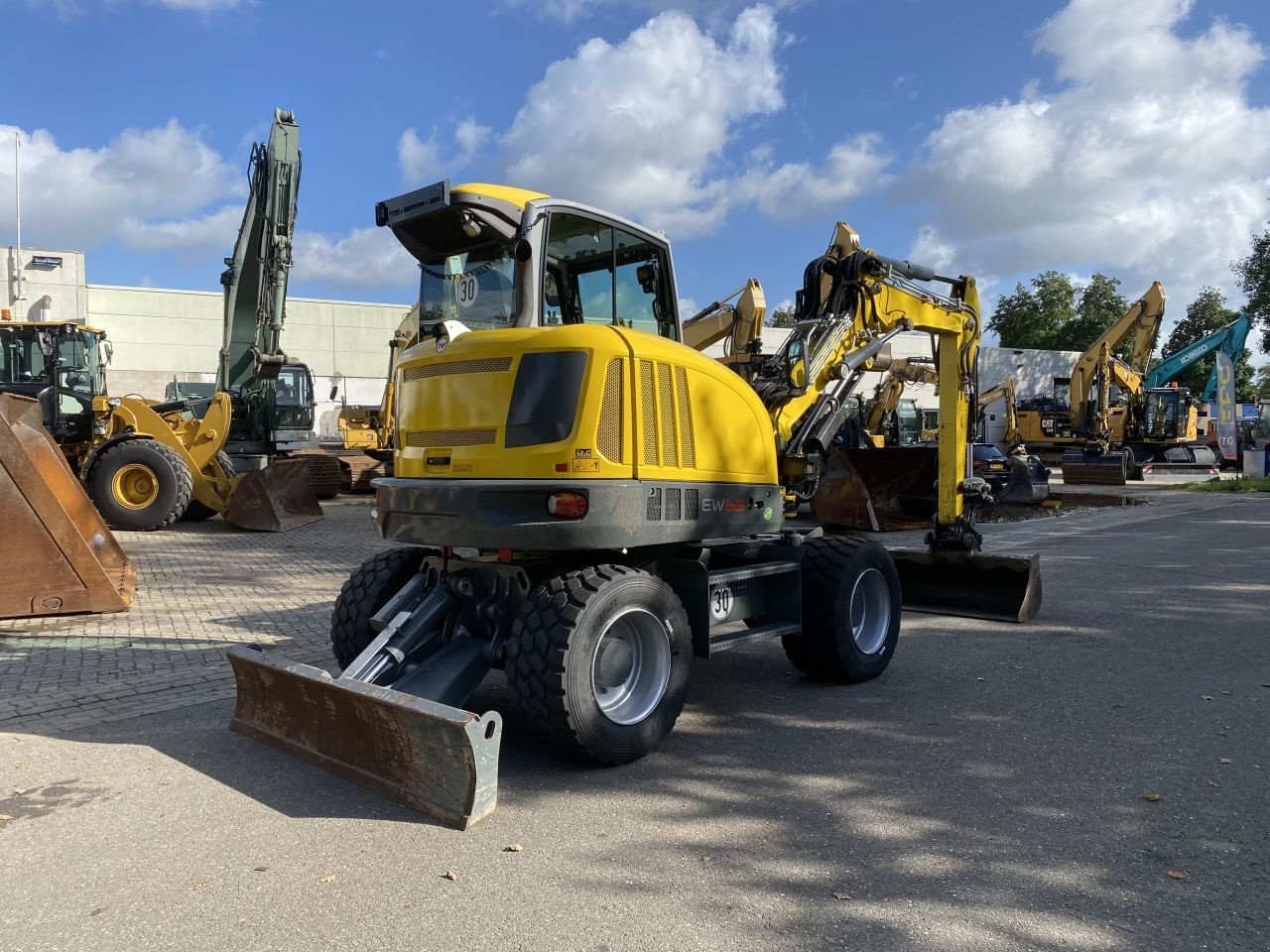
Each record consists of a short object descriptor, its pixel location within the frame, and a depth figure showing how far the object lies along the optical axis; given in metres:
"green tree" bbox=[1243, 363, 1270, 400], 65.25
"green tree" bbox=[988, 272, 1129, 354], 56.53
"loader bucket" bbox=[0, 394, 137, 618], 7.42
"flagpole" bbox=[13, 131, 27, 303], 35.84
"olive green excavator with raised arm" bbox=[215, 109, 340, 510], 16.66
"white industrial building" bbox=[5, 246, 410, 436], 37.72
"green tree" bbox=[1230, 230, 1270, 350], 37.84
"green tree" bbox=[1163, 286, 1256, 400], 52.66
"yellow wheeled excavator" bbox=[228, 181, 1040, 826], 4.39
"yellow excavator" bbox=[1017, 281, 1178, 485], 30.34
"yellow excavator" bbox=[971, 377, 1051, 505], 18.69
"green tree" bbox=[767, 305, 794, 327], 70.55
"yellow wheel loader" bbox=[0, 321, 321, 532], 13.72
